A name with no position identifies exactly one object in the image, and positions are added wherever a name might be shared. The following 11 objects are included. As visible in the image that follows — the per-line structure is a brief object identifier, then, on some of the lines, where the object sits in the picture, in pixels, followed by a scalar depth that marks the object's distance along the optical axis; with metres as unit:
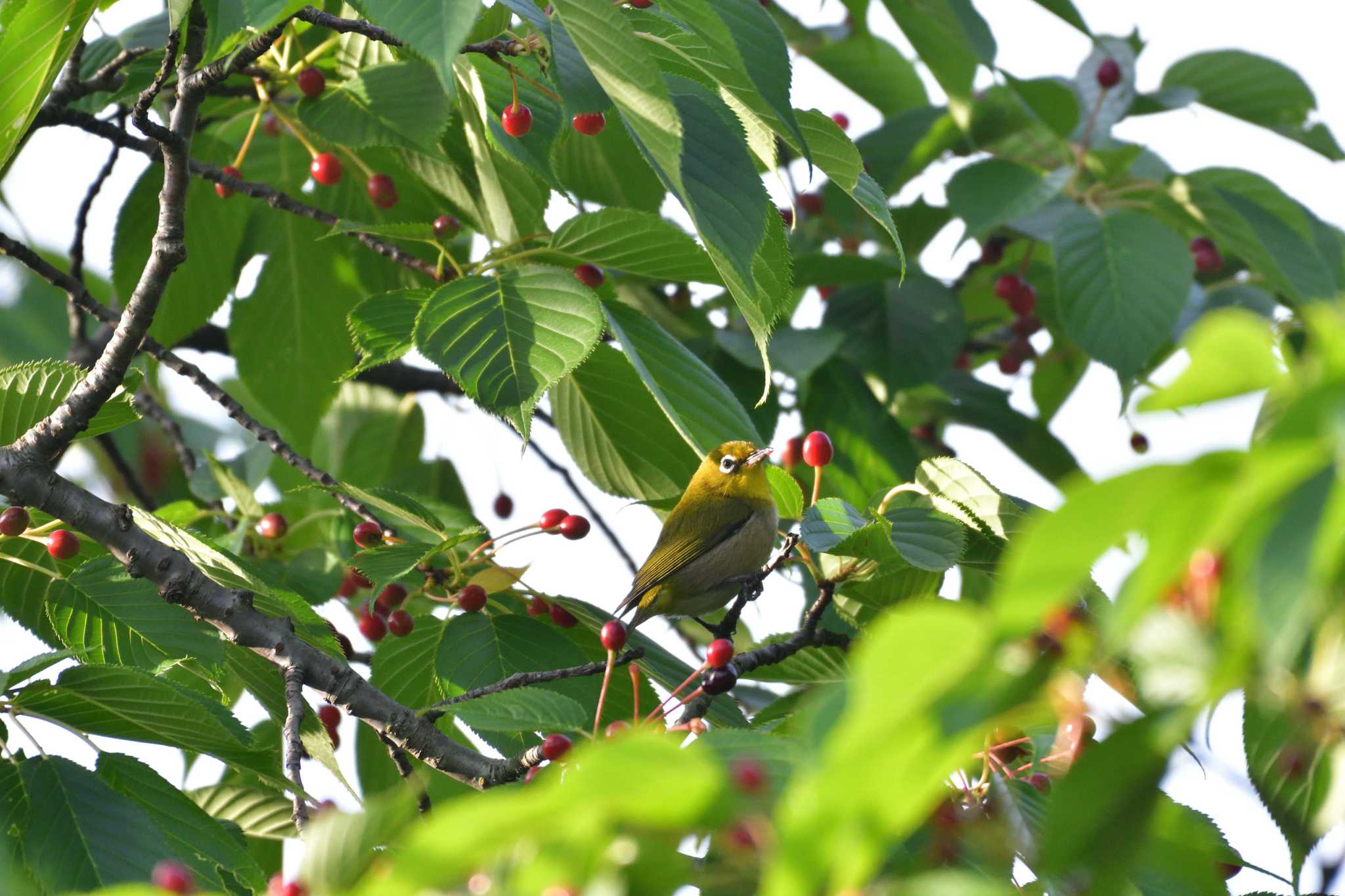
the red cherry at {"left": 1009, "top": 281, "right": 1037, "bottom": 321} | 12.22
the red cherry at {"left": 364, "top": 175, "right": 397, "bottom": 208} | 8.73
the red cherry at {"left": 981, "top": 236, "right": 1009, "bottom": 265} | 12.66
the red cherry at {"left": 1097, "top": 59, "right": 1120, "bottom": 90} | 10.98
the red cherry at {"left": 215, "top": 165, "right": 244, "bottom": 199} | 8.18
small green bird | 11.05
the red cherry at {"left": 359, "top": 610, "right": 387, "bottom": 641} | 8.23
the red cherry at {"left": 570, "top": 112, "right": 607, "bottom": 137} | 7.03
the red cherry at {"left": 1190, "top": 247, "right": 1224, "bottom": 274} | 12.95
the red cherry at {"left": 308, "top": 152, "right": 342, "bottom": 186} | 8.60
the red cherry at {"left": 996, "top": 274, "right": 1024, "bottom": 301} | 12.22
